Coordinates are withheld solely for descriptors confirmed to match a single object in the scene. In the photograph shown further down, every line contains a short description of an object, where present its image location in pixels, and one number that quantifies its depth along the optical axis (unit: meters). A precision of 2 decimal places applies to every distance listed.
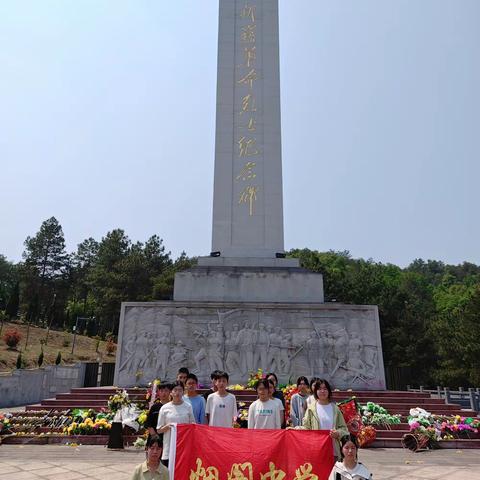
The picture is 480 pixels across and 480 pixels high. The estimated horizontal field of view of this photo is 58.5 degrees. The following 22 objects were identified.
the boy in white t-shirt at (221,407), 4.34
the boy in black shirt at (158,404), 4.10
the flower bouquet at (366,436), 6.96
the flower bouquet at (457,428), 7.39
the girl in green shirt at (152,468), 3.02
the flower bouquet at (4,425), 7.39
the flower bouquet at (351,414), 6.56
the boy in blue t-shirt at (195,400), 4.38
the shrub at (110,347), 30.93
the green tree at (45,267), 42.16
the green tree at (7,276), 51.34
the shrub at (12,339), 26.14
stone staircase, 8.86
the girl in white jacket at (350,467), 3.11
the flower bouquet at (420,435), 6.91
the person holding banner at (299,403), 4.94
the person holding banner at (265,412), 4.19
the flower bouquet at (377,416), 7.75
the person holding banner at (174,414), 3.81
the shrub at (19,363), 19.20
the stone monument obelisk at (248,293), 10.26
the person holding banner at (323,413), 3.92
